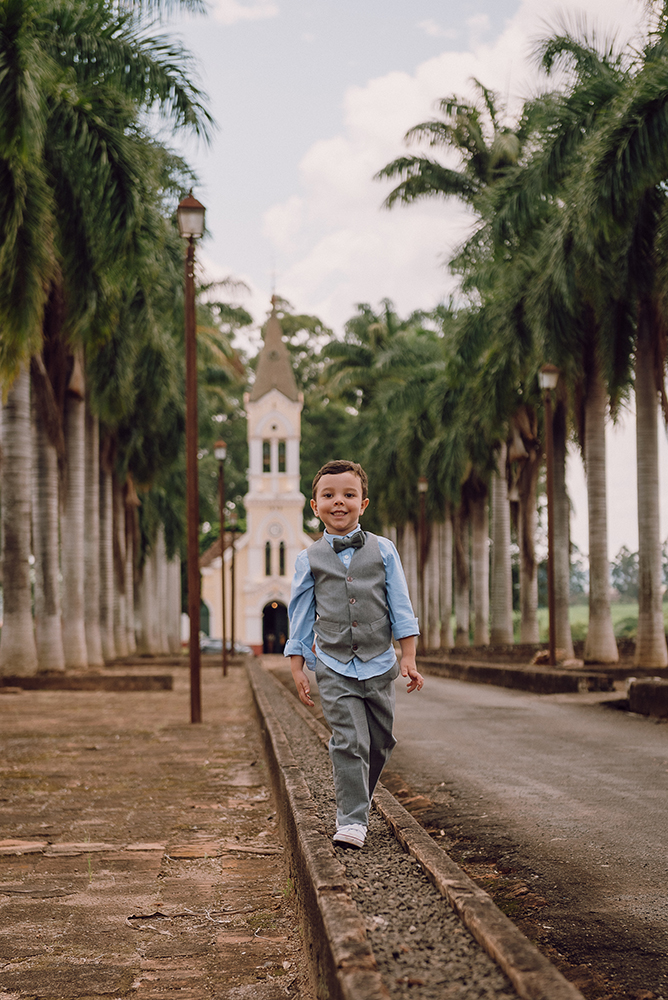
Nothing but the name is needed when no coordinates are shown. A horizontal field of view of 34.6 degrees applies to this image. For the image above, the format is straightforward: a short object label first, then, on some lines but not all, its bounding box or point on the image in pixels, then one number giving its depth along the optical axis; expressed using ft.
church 208.03
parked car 180.01
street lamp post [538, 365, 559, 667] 63.77
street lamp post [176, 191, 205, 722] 44.93
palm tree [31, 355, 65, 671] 63.77
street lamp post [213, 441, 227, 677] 89.67
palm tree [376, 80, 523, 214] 96.53
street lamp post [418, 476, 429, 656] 115.55
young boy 14.33
